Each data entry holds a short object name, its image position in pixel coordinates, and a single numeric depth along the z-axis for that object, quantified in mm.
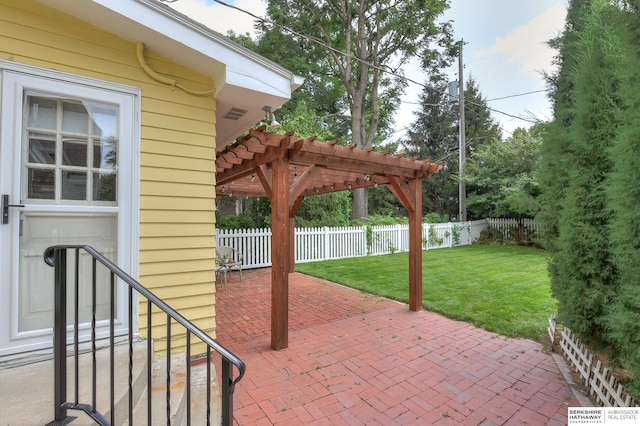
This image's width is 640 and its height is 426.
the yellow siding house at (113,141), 2260
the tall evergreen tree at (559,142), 3095
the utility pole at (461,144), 14602
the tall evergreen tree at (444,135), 20688
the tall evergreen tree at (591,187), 2596
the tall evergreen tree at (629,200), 1881
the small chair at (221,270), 6636
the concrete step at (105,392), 1668
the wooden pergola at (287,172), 3561
